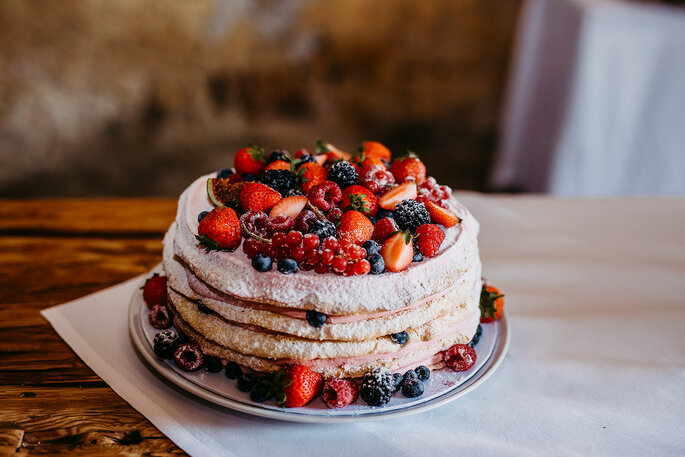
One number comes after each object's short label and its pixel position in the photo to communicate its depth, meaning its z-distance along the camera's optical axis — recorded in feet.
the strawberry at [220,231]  2.28
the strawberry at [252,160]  2.65
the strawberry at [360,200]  2.40
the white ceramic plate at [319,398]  2.14
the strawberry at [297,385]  2.16
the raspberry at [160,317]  2.42
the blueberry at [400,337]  2.27
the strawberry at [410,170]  2.62
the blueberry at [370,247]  2.27
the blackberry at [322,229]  2.27
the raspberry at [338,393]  2.17
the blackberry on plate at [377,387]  2.18
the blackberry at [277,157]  2.65
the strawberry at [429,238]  2.33
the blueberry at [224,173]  2.65
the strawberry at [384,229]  2.34
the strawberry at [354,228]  2.31
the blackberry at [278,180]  2.48
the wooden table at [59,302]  2.14
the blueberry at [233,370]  2.26
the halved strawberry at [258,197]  2.39
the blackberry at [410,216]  2.38
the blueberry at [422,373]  2.29
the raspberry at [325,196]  2.40
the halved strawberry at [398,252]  2.26
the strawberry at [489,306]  2.54
